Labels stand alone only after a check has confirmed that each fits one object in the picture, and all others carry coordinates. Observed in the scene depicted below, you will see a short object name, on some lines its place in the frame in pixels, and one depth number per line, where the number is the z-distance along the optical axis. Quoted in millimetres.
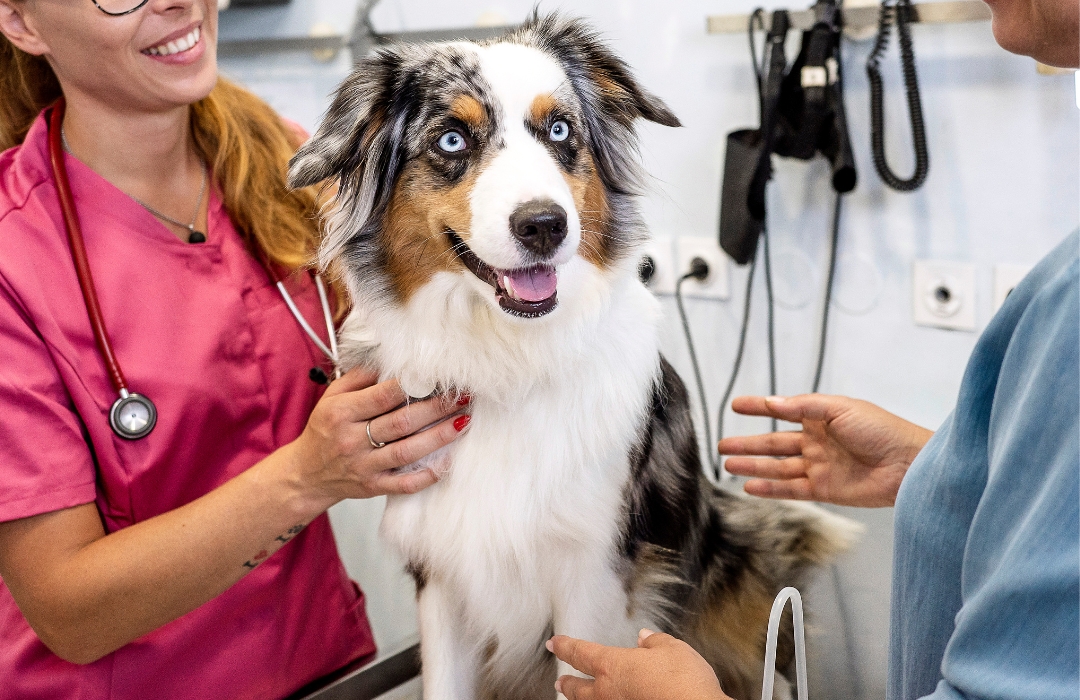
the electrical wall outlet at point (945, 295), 1886
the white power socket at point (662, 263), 2289
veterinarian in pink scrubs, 1105
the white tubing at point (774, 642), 865
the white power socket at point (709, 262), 2211
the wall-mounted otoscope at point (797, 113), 1830
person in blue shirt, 482
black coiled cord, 1773
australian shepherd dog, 1159
